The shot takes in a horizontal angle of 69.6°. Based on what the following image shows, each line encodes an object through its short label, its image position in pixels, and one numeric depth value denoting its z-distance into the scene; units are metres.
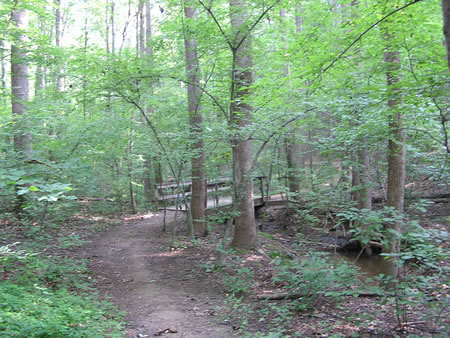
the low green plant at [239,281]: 5.85
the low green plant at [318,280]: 4.36
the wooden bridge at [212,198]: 11.20
